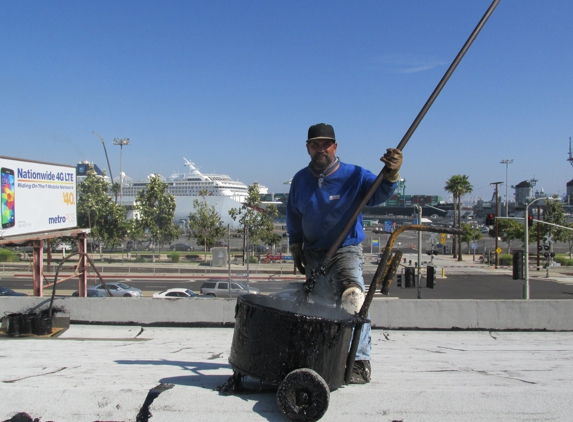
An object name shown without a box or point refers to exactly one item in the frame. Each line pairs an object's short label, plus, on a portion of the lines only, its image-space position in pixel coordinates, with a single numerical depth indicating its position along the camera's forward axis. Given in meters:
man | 3.42
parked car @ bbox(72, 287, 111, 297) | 18.98
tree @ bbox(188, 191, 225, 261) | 45.53
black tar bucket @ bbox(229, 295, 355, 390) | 2.85
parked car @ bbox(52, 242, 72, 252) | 47.33
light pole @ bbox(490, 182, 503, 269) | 40.46
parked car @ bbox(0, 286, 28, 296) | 19.17
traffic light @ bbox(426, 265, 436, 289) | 24.33
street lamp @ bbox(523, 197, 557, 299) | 22.74
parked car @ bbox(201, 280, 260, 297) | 24.05
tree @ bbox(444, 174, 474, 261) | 53.19
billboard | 11.45
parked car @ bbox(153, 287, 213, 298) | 21.22
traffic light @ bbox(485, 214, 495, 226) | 27.43
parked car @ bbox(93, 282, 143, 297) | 23.51
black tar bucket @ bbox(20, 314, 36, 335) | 5.20
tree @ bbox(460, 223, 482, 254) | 55.92
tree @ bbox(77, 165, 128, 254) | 40.69
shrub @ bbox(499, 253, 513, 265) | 45.31
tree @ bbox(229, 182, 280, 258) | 44.91
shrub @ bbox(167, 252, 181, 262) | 43.44
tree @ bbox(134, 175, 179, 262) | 44.16
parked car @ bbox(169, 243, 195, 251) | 59.56
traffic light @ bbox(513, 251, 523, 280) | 23.67
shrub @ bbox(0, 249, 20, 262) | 42.19
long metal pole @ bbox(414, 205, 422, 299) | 23.88
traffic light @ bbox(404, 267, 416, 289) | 26.11
